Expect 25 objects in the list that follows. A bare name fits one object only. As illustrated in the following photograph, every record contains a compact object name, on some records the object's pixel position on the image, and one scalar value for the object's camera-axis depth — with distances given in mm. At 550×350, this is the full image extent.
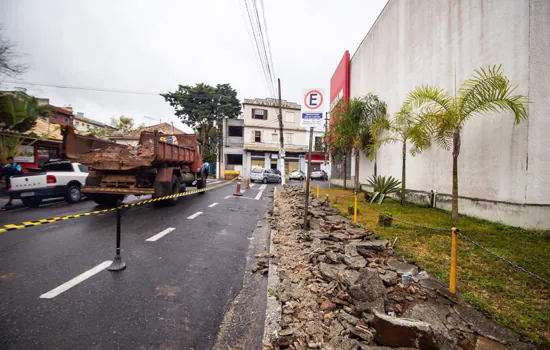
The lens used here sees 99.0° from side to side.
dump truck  7129
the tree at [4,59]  8859
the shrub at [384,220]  5800
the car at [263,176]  23234
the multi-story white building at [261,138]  32375
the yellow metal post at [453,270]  2813
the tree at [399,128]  8523
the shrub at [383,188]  9742
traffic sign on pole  5367
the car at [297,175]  27656
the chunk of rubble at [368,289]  2658
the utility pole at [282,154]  18203
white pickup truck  7855
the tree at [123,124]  36844
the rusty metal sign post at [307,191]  5620
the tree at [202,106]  31328
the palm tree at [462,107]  5070
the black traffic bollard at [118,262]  3468
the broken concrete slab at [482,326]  2123
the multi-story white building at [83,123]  41434
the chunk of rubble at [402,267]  3305
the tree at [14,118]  9430
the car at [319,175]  29344
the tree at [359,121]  12102
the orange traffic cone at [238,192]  12713
